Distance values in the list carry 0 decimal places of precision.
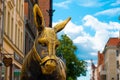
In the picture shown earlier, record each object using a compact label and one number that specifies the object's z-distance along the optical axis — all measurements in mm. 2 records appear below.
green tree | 69000
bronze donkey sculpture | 7664
